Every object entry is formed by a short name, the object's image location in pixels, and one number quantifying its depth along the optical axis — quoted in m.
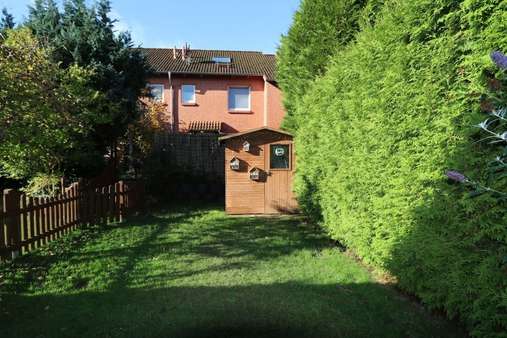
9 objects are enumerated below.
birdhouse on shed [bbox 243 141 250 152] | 9.62
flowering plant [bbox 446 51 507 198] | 2.00
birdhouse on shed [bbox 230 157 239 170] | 9.65
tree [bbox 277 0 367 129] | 8.82
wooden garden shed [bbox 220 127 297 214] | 9.69
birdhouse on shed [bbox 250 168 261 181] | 9.64
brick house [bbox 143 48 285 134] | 19.75
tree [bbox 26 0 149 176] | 9.30
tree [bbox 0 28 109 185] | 6.02
